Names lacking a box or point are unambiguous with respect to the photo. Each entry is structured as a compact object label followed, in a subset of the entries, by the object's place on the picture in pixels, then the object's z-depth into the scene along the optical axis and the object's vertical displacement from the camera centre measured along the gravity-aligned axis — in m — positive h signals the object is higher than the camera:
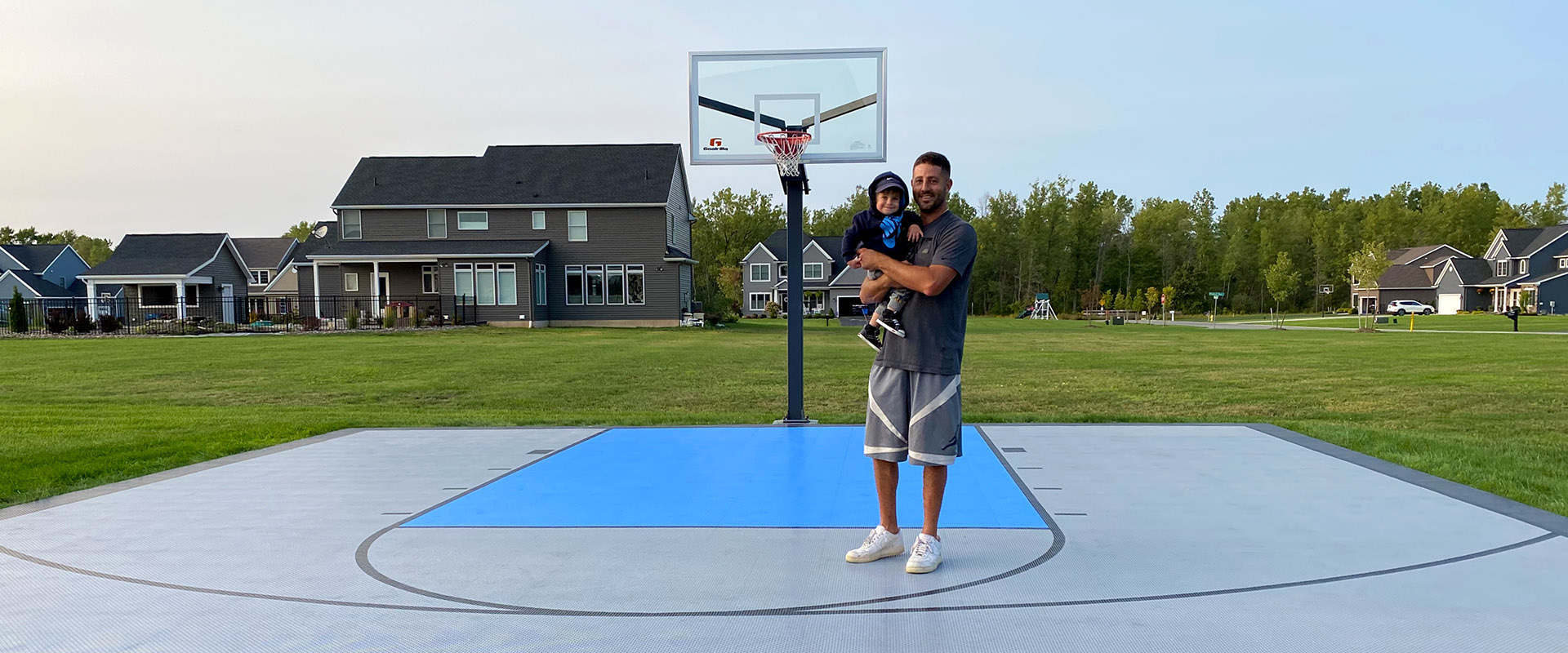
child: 3.42 +0.27
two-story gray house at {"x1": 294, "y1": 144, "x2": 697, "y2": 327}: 31.64 +2.60
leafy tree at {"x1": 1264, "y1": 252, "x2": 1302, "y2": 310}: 69.12 +0.83
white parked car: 59.12 -1.41
